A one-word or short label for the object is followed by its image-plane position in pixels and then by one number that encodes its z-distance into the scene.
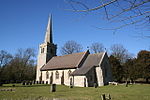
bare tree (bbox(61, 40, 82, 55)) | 46.69
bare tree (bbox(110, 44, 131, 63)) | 47.00
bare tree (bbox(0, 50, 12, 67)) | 42.94
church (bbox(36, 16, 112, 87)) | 27.97
